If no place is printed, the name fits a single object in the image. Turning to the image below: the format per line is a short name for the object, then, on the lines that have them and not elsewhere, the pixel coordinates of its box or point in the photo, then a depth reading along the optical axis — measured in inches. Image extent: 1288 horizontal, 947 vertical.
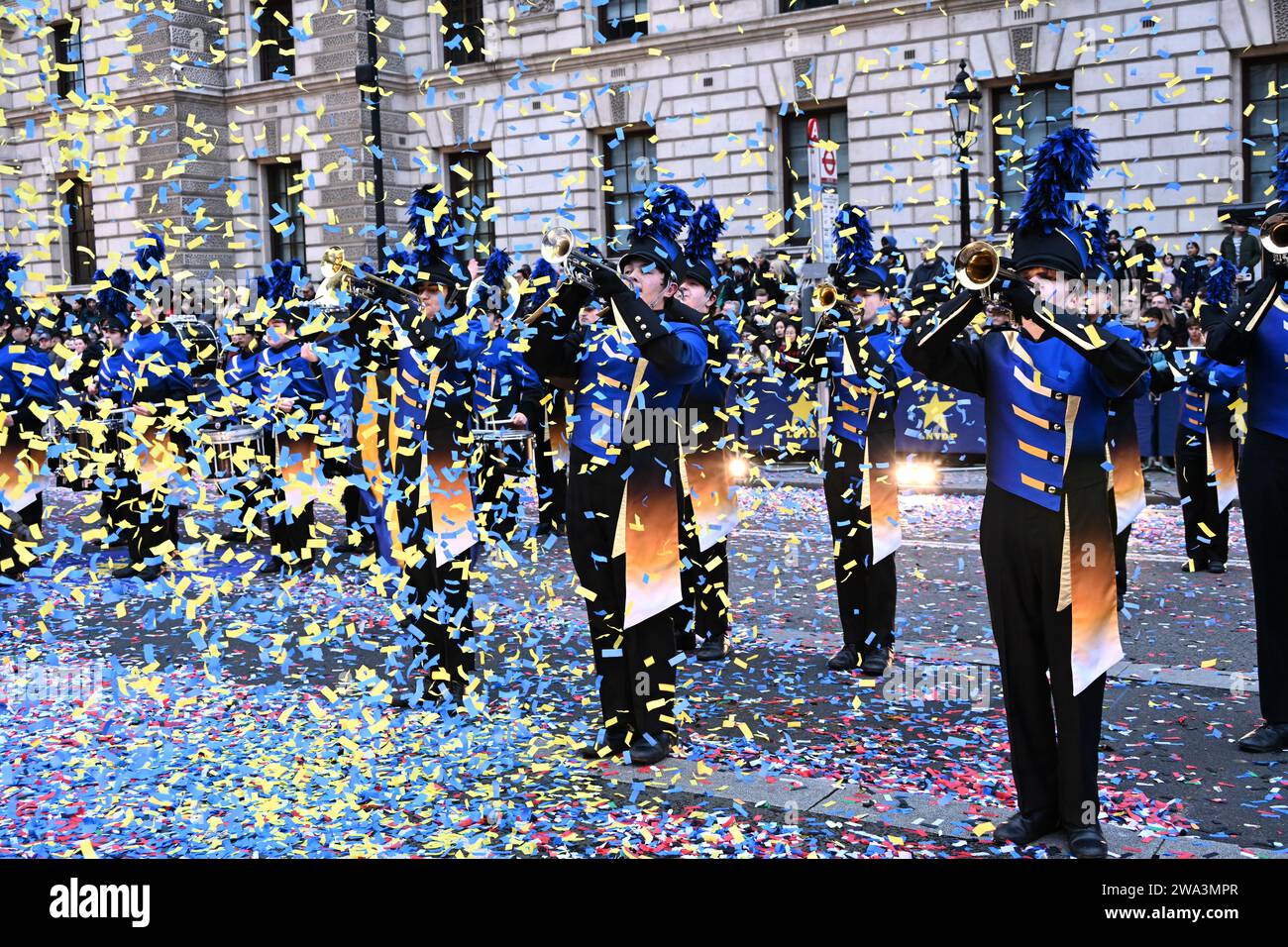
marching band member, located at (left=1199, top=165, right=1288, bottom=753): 235.8
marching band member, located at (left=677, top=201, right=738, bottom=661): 318.1
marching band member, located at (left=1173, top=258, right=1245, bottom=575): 371.6
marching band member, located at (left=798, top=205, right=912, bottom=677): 300.2
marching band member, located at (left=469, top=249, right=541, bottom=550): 440.8
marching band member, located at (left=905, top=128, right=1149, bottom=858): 192.5
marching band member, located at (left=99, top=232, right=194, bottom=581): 445.7
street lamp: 784.9
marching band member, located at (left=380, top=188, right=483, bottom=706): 280.5
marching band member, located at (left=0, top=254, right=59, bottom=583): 441.4
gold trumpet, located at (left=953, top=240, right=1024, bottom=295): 187.3
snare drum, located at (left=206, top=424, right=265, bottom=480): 485.1
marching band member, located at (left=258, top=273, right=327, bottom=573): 456.1
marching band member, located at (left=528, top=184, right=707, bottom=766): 238.7
